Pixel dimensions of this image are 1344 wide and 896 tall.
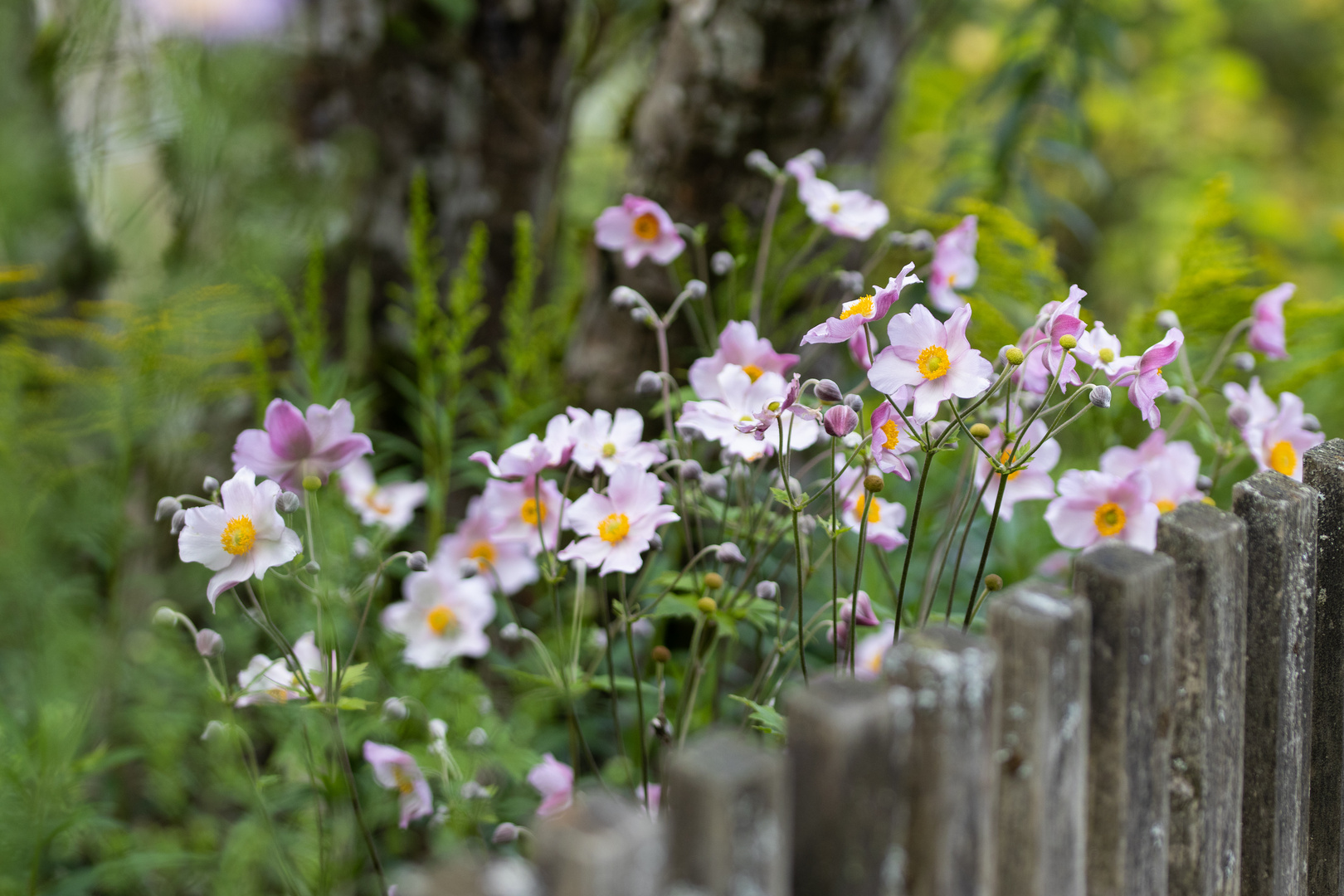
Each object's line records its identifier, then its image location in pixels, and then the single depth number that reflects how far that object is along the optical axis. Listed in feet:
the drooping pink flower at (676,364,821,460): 8.75
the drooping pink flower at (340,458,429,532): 9.39
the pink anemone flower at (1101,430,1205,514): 9.00
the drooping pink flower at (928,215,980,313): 9.23
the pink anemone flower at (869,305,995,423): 8.54
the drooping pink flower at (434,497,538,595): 9.25
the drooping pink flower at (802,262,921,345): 8.56
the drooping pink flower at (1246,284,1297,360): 9.26
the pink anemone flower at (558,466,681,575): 8.71
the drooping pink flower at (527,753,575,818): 8.93
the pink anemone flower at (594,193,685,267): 9.23
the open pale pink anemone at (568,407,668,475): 8.80
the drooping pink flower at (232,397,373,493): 8.67
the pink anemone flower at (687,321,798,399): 8.90
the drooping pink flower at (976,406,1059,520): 8.95
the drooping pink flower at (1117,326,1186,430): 8.60
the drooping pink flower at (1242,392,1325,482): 9.02
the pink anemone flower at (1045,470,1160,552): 8.84
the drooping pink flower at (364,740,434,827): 8.97
